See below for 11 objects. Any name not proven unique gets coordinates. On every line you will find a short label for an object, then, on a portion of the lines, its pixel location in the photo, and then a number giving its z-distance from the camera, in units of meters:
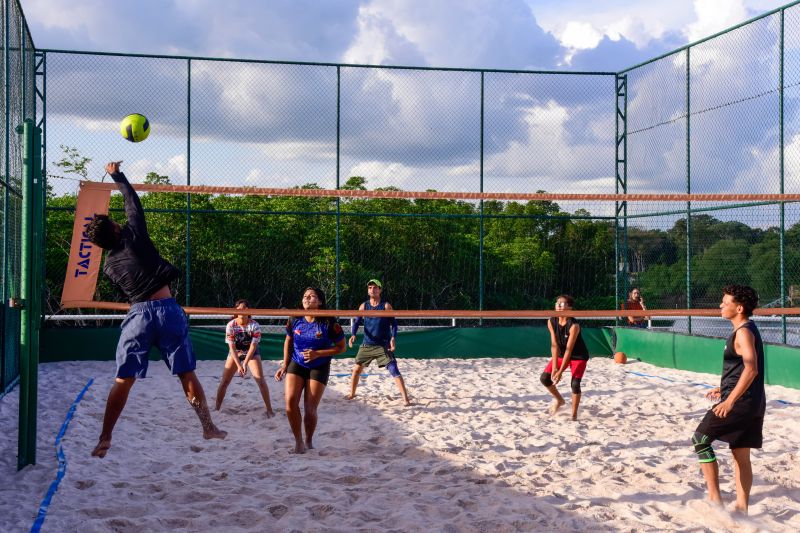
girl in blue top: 6.24
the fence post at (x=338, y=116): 13.17
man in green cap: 8.85
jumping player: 4.87
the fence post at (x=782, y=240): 10.17
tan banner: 6.39
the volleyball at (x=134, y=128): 6.18
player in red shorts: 7.89
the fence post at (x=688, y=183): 12.02
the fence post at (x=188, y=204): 12.48
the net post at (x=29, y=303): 5.46
